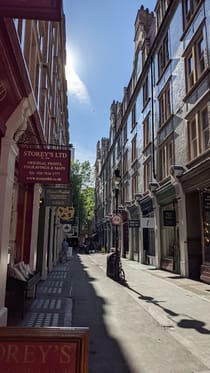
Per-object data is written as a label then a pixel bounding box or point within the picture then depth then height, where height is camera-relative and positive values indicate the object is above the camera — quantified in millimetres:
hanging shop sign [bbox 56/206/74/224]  22531 +1457
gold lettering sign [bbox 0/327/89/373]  2514 -960
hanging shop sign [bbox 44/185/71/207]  12802 +1506
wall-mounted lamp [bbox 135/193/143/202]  25378 +3017
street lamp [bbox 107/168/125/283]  14331 -1350
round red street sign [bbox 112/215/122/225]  14361 +629
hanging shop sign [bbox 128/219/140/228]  25141 +796
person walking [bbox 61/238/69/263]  26509 -1619
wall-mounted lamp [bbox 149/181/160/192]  20108 +3120
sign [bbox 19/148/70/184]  7676 +1648
